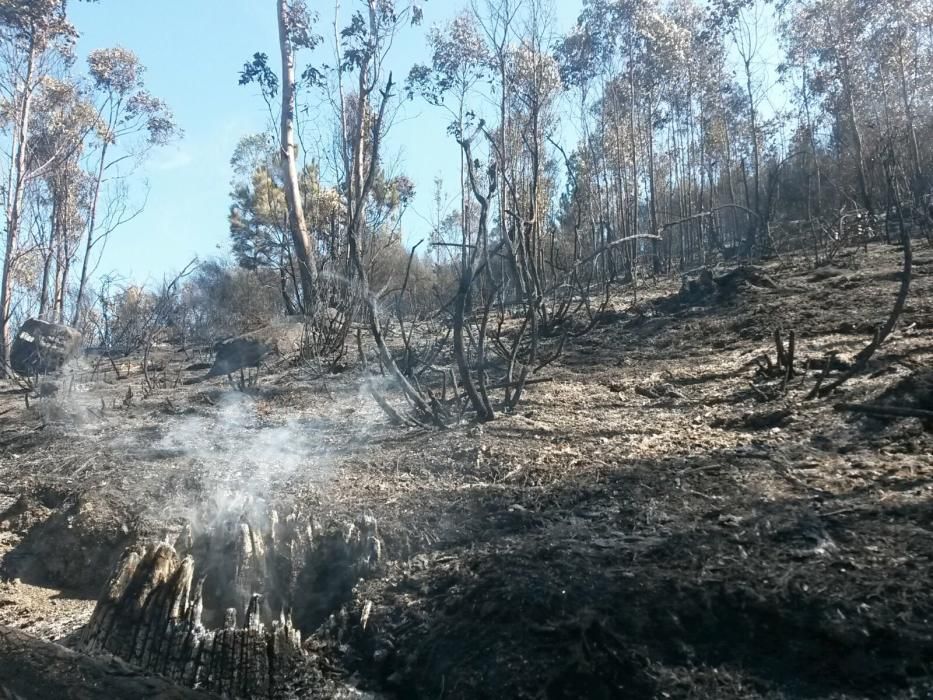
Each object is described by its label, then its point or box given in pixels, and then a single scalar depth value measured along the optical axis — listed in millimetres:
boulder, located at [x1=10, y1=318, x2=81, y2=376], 10602
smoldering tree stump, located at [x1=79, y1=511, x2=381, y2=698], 2174
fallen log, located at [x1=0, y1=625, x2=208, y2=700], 2029
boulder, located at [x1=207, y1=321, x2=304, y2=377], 8219
